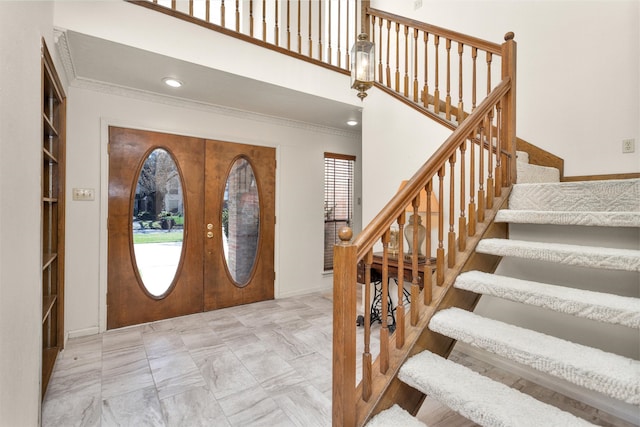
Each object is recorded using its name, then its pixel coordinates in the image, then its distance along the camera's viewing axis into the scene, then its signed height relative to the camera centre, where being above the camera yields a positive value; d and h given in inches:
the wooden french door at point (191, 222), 125.5 -5.1
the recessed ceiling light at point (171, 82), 113.1 +47.0
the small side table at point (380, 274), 102.9 -22.5
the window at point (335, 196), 185.9 +9.0
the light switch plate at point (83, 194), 116.3 +6.1
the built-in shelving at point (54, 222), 97.0 -3.7
